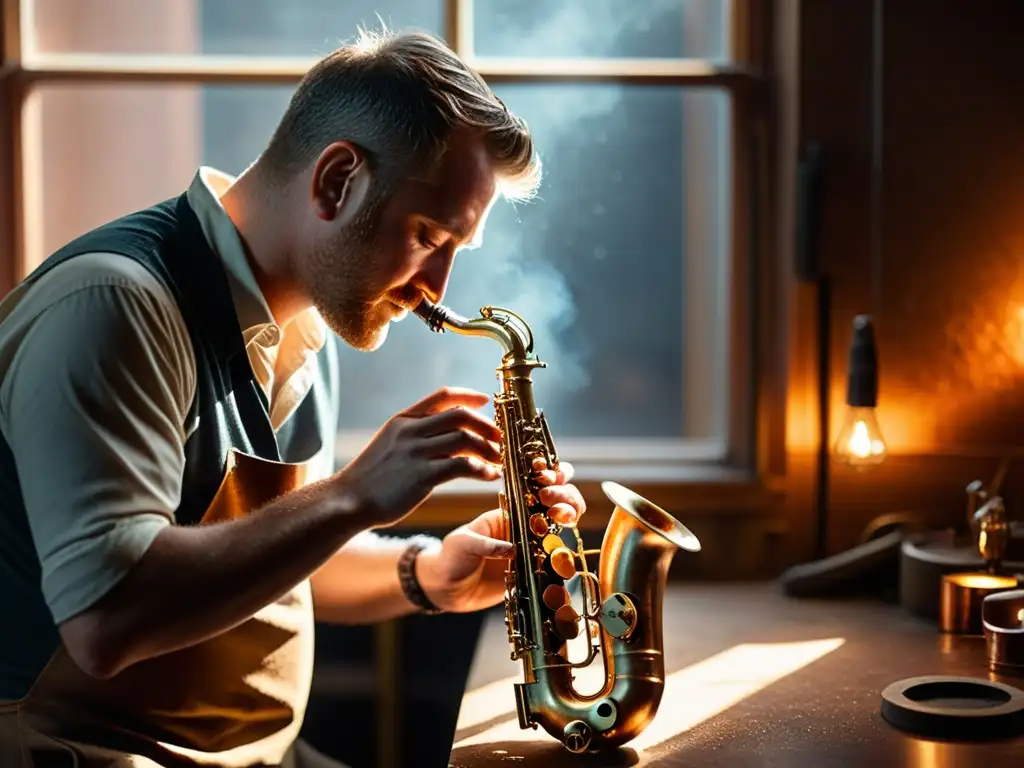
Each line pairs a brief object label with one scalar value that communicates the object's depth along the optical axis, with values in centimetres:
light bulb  251
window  274
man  147
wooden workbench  161
